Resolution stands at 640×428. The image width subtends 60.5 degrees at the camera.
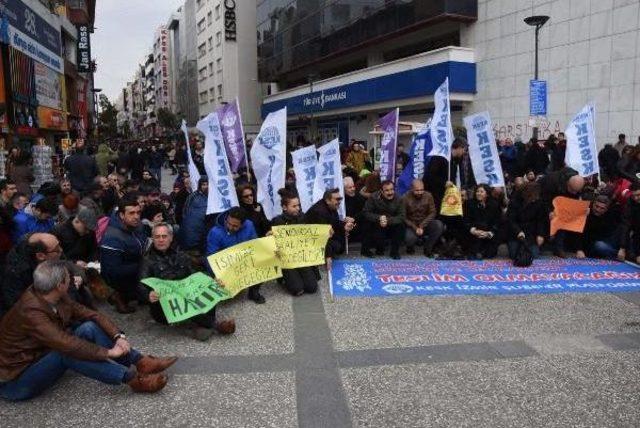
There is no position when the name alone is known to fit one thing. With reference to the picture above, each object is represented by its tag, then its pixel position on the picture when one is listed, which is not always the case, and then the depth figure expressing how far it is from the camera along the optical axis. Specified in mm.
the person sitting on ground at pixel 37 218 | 6652
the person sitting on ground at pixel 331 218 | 7852
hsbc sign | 54781
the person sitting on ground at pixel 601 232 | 8344
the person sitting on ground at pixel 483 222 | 8461
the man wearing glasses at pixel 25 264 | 4781
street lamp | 14422
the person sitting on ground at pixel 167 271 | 5480
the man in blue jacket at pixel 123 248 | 5949
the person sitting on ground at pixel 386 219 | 8594
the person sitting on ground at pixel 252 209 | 8156
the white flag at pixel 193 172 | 8398
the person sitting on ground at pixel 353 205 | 9023
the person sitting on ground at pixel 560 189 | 8539
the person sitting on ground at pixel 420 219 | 8719
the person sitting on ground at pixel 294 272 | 6887
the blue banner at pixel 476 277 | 6879
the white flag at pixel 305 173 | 8594
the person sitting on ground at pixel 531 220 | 8359
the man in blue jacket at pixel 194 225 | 7906
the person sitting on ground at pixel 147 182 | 8469
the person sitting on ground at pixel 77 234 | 6434
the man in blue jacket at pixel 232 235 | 6648
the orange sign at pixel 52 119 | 23592
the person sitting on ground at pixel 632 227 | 7969
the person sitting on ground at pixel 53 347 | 3918
